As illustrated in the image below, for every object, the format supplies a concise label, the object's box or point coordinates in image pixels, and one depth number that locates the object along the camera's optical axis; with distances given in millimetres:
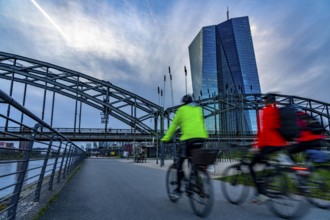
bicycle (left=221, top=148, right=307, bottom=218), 3395
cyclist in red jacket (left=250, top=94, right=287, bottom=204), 3770
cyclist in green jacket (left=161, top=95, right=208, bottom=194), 4273
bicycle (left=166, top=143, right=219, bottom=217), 3685
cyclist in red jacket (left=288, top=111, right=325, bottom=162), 3648
